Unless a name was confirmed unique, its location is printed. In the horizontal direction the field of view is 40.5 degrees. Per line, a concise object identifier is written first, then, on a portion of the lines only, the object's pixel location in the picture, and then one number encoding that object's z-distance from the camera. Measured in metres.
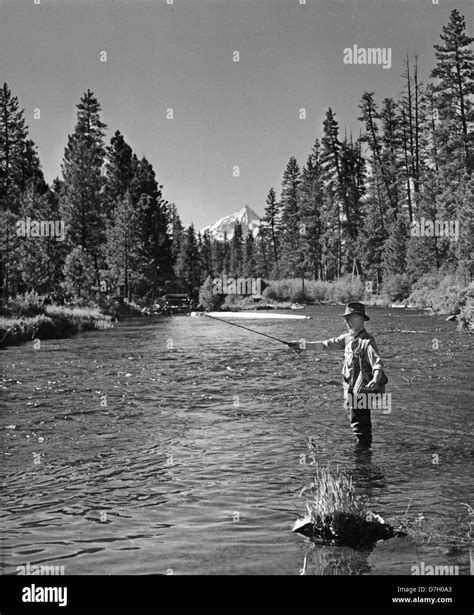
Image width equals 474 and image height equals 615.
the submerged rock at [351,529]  5.43
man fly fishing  8.33
